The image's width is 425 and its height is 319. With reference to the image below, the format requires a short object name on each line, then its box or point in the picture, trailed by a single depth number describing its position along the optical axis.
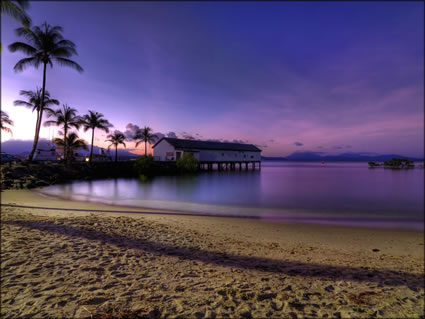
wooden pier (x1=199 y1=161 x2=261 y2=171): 50.39
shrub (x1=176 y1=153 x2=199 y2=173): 38.44
